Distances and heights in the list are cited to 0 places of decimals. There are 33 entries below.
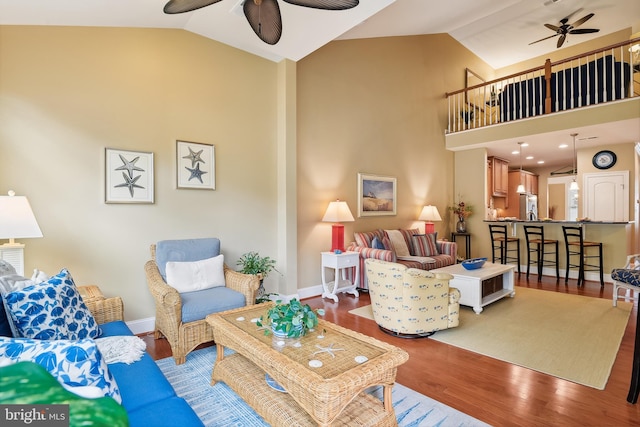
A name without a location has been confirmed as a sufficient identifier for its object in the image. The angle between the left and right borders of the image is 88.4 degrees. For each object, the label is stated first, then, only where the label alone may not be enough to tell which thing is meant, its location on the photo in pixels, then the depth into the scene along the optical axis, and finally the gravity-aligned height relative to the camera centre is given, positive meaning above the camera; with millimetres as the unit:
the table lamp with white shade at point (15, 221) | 2270 -51
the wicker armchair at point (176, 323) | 2688 -926
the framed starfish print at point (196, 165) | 3654 +544
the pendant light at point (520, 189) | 7111 +493
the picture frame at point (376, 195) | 5613 +309
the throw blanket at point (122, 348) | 1814 -789
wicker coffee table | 1566 -814
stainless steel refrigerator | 9102 +185
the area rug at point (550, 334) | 2707 -1253
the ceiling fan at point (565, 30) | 5746 +3263
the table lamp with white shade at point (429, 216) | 6574 -81
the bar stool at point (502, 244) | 6711 -674
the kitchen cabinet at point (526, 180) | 9188 +923
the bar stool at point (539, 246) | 6147 -679
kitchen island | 5699 -481
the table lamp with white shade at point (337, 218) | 4781 -82
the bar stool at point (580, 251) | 5730 -726
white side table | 4664 -832
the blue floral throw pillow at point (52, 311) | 1669 -533
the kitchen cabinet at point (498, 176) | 7852 +867
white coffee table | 4004 -943
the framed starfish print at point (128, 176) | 3215 +372
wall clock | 7055 +1139
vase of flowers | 7391 -48
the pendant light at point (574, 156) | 6066 +1365
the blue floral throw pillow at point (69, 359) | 916 -419
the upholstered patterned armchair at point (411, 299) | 3121 -860
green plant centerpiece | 1992 -661
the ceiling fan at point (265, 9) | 2436 +1592
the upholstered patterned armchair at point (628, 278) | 2291 -479
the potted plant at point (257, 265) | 3854 -636
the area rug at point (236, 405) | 2002 -1268
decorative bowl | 4395 -698
